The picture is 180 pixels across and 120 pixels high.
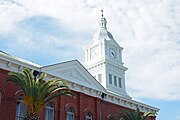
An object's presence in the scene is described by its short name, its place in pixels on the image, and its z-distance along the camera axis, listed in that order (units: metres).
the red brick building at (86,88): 27.42
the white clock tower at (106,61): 48.78
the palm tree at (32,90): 24.70
